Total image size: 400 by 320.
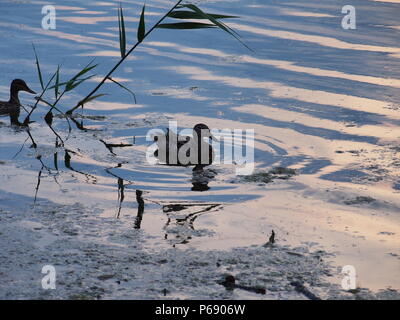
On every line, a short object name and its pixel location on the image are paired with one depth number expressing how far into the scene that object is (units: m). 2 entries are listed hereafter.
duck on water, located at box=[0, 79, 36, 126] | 20.64
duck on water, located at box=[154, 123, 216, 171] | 17.28
